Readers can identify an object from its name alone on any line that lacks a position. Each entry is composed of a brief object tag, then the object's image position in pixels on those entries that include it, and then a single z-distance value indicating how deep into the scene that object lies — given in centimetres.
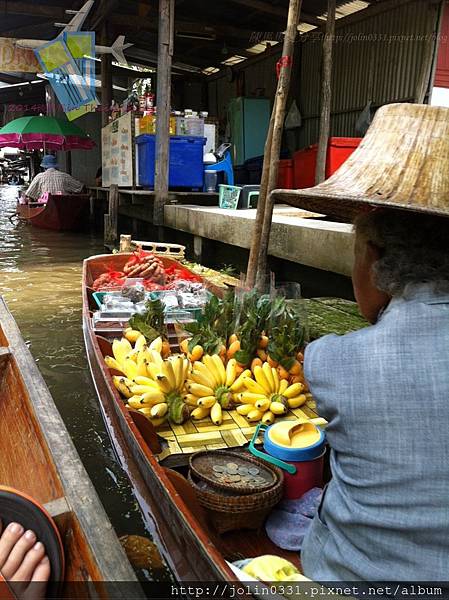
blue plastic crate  907
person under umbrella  1459
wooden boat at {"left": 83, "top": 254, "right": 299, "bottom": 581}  151
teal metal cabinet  1299
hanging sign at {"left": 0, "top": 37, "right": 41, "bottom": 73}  1055
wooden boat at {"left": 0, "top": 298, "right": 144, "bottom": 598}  134
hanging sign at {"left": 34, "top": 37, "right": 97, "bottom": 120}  915
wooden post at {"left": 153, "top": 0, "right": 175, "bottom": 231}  796
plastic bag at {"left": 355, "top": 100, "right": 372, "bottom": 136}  985
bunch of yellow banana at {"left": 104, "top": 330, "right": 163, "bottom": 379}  314
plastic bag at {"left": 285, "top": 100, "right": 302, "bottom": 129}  1207
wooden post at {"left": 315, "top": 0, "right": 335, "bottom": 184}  739
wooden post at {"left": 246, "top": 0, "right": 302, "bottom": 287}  447
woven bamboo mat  258
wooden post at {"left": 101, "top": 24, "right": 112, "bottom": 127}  1178
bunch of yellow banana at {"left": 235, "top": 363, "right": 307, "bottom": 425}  286
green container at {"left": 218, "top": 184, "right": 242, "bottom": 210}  801
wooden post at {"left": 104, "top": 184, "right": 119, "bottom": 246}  1061
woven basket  199
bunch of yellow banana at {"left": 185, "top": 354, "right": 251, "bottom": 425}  287
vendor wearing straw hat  123
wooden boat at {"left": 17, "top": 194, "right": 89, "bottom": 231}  1402
